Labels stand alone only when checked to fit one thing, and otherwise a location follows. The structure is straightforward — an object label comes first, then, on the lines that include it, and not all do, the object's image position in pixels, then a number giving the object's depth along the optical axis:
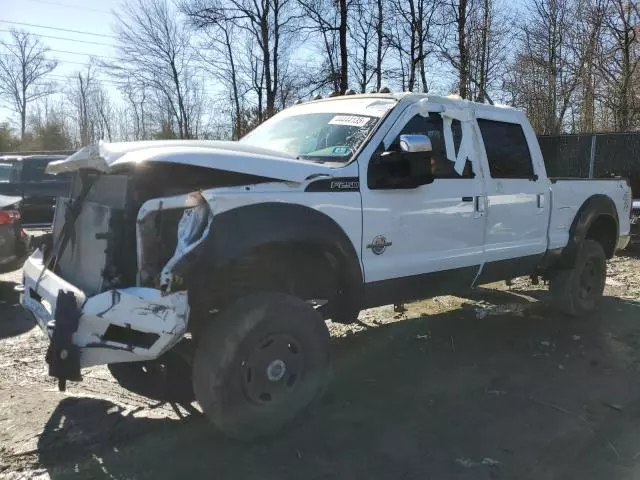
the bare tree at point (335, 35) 22.84
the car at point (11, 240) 6.61
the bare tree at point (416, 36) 24.75
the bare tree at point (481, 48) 23.92
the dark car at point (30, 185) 10.88
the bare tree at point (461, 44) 23.47
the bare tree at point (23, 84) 51.03
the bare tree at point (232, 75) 25.44
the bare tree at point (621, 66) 21.97
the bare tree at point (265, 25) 25.36
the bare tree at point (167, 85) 34.22
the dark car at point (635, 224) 10.49
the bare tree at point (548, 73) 24.55
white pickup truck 3.04
